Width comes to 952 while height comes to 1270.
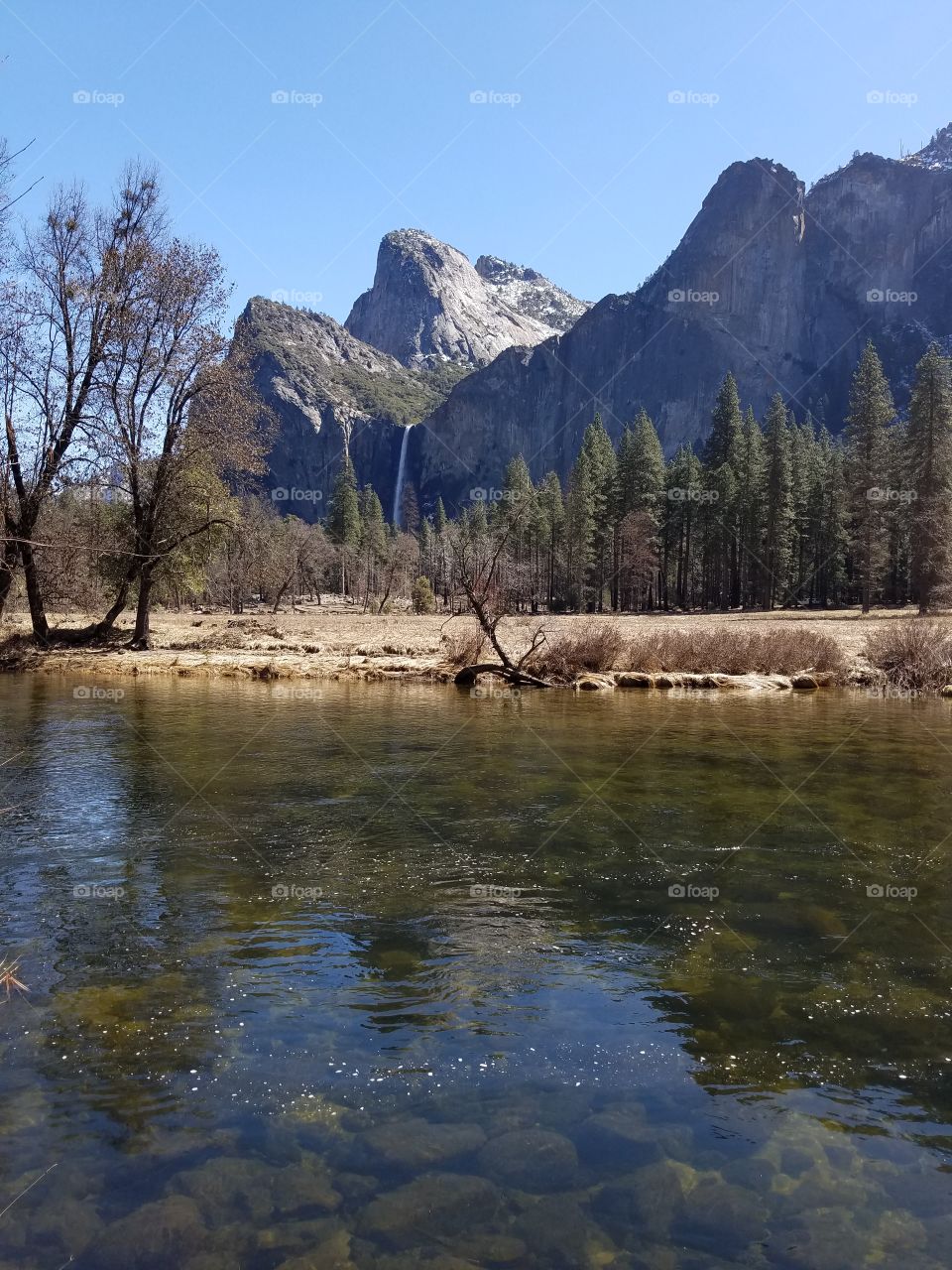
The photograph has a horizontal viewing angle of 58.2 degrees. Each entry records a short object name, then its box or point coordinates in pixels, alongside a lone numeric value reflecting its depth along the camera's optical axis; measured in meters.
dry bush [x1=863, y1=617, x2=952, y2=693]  27.05
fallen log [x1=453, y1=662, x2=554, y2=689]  27.72
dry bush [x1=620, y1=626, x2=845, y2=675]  28.72
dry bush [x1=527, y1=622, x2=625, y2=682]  28.11
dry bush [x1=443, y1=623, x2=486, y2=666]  29.41
